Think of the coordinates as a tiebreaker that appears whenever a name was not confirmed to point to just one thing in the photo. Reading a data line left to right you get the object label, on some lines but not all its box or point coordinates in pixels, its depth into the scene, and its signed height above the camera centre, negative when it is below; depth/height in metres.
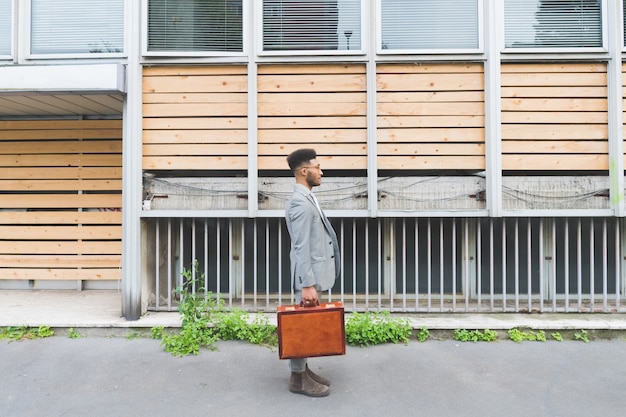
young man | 3.54 -0.32
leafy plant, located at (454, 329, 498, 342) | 4.88 -1.43
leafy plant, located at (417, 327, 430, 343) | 4.87 -1.42
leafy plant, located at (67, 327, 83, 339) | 4.90 -1.40
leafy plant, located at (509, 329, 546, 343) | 4.85 -1.43
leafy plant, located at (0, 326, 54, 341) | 4.84 -1.37
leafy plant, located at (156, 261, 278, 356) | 4.72 -1.32
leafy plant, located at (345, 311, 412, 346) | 4.75 -1.34
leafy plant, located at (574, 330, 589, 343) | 4.88 -1.44
